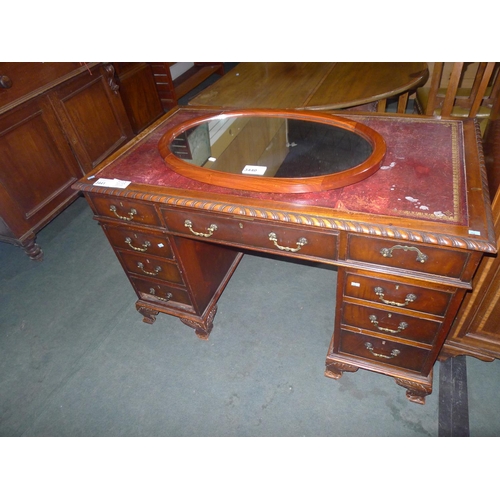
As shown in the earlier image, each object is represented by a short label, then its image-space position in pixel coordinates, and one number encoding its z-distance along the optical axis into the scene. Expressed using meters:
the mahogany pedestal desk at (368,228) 1.12
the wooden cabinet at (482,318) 1.40
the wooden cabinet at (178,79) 4.20
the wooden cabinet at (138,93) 3.38
